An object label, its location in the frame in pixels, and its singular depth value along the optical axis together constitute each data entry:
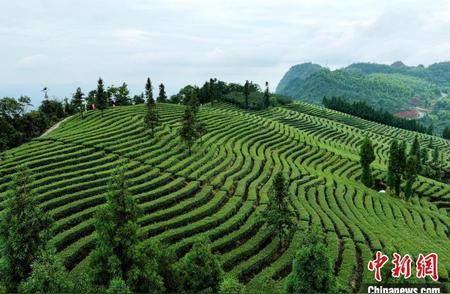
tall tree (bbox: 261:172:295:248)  29.95
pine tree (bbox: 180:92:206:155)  50.50
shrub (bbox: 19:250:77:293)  16.64
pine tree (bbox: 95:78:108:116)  66.12
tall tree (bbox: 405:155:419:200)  53.91
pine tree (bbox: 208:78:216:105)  108.53
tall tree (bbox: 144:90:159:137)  56.19
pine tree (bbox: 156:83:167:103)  95.83
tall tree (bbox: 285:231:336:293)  18.88
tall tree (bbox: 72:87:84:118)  69.31
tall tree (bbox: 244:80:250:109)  111.26
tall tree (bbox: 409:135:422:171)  66.35
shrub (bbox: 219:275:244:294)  16.28
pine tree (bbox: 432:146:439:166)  83.99
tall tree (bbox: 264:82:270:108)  118.75
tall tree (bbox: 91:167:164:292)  18.45
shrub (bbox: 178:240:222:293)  18.61
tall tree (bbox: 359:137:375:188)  54.97
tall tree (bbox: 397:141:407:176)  54.38
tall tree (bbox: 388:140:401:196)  54.03
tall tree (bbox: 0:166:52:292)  19.97
